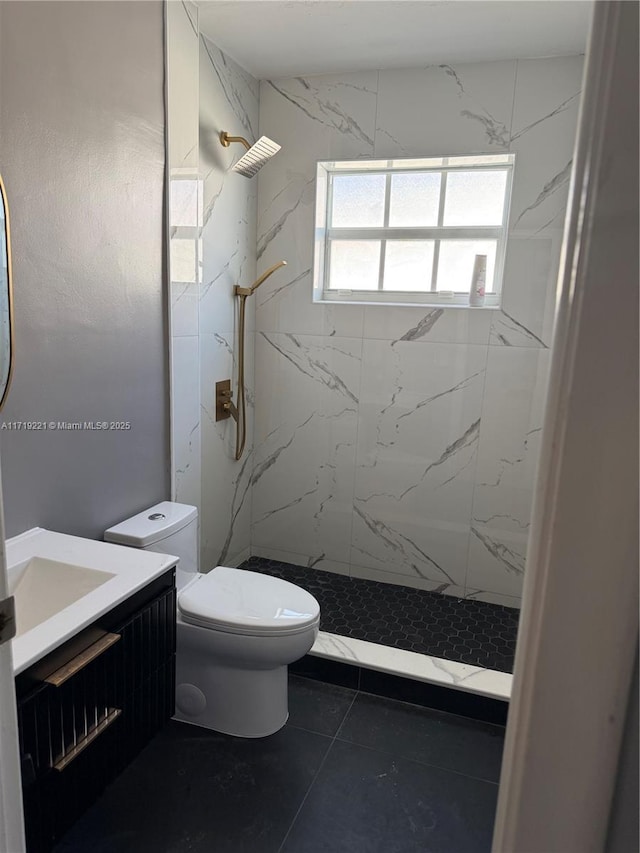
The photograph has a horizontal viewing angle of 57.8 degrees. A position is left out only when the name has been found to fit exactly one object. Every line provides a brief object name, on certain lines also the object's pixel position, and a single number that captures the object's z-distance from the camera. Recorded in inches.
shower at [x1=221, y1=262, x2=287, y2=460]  109.3
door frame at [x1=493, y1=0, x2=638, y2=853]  16.0
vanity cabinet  48.2
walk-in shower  97.1
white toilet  72.9
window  106.5
